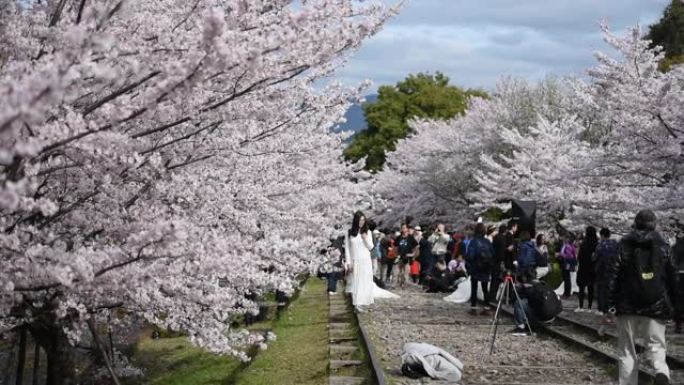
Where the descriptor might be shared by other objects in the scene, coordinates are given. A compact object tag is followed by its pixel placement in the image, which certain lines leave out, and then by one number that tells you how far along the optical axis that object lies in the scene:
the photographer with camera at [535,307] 16.90
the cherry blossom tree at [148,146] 5.10
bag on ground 11.38
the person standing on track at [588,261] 19.61
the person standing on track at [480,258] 19.39
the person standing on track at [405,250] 31.23
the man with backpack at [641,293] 9.70
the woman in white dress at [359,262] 19.38
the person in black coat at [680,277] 15.23
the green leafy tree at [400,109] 77.94
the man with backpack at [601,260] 16.80
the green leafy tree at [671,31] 52.72
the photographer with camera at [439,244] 28.42
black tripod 13.72
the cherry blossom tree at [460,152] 44.50
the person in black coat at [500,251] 19.28
